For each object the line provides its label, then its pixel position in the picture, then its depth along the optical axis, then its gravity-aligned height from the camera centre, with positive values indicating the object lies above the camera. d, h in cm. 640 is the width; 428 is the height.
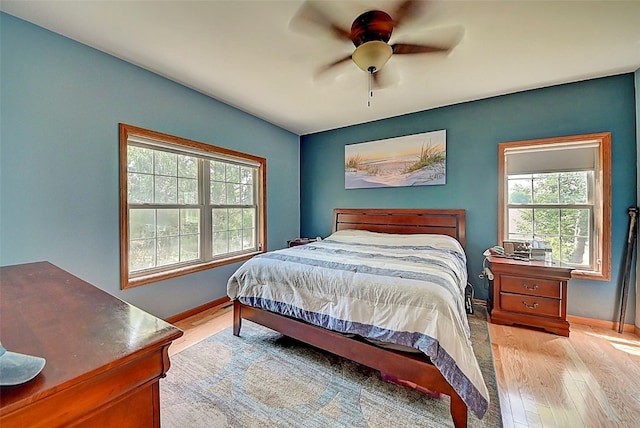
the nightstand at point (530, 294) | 254 -83
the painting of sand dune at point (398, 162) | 359 +77
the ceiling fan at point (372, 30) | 177 +134
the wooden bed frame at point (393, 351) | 151 -94
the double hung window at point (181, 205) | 258 +10
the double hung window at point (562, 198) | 275 +18
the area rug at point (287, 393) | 154 -123
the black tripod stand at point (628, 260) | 255 -48
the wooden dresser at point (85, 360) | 52 -35
